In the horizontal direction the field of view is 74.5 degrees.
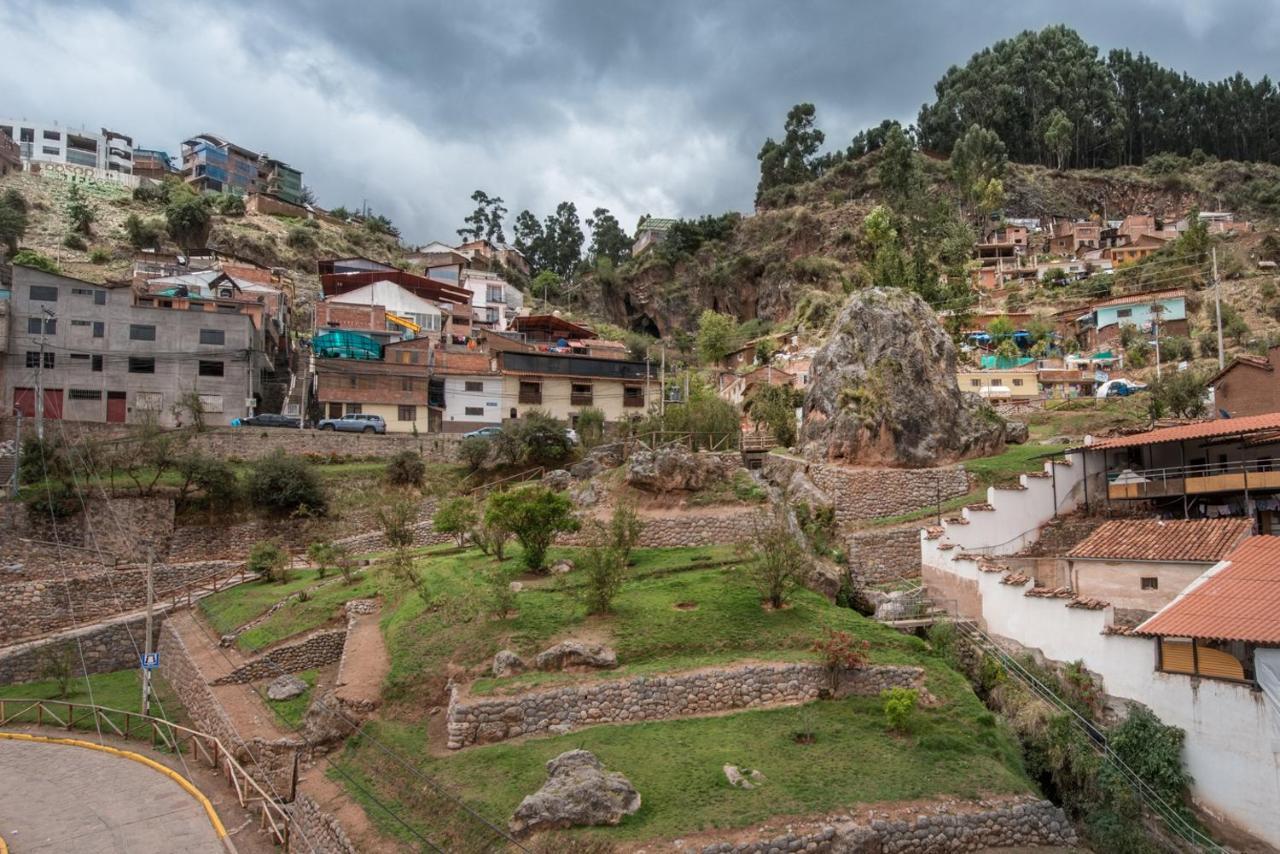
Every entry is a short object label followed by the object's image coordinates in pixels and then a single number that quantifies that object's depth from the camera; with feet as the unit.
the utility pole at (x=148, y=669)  74.20
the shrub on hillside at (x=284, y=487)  124.67
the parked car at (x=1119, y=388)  153.27
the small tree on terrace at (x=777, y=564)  72.43
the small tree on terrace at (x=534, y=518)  85.25
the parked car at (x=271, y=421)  152.25
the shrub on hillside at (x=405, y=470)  138.41
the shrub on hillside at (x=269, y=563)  107.24
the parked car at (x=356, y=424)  154.92
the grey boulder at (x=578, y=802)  45.57
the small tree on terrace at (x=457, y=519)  101.96
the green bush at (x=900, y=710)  57.11
